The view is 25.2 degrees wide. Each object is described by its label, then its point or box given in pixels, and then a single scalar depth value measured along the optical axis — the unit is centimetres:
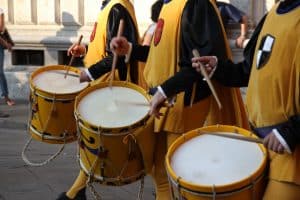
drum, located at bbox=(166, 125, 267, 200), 263
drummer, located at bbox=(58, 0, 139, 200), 436
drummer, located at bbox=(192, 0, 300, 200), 273
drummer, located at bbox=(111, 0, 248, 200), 345
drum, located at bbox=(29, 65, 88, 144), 439
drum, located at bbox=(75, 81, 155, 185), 356
